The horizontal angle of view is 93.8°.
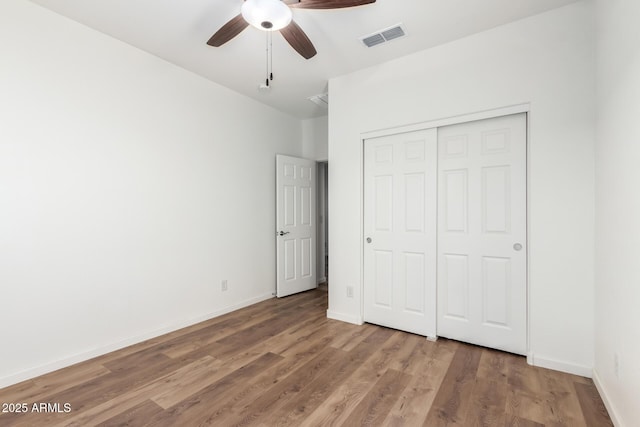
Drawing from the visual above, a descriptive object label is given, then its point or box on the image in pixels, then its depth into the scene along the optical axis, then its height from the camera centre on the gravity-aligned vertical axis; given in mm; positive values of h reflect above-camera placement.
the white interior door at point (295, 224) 4367 -208
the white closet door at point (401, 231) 2932 -209
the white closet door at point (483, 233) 2520 -196
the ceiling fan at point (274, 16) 1821 +1280
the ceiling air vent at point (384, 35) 2568 +1559
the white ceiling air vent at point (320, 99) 3949 +1516
